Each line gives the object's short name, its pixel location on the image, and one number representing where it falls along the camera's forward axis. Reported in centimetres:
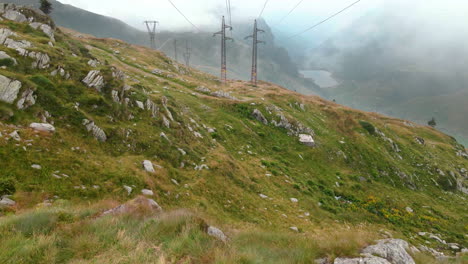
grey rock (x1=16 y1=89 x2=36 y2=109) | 1210
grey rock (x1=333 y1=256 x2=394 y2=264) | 593
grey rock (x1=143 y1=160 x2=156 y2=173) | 1336
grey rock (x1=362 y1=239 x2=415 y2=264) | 633
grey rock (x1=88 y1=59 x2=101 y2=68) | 2035
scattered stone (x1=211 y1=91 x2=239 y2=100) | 4294
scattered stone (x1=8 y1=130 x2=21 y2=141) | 1012
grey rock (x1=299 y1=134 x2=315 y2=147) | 3144
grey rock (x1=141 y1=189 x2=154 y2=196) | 1135
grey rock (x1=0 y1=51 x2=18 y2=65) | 1475
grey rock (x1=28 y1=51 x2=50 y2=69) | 1593
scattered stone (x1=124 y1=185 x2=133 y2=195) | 1099
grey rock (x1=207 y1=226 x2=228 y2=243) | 727
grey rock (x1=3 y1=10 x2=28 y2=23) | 2522
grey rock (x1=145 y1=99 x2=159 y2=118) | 1953
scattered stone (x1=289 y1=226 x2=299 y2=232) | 1381
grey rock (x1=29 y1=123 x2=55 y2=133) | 1153
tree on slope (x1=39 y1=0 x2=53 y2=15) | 3881
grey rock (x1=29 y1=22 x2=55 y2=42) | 2450
